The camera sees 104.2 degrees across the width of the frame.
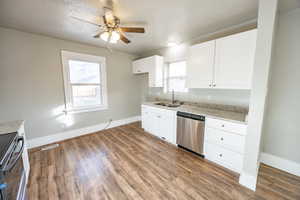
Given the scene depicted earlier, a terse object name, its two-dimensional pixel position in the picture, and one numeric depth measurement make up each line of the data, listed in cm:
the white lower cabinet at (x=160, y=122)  264
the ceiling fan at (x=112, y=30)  168
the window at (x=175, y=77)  318
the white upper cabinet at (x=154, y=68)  334
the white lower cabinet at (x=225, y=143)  173
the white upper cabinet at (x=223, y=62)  179
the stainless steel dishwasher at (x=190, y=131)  215
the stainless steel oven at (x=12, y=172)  83
